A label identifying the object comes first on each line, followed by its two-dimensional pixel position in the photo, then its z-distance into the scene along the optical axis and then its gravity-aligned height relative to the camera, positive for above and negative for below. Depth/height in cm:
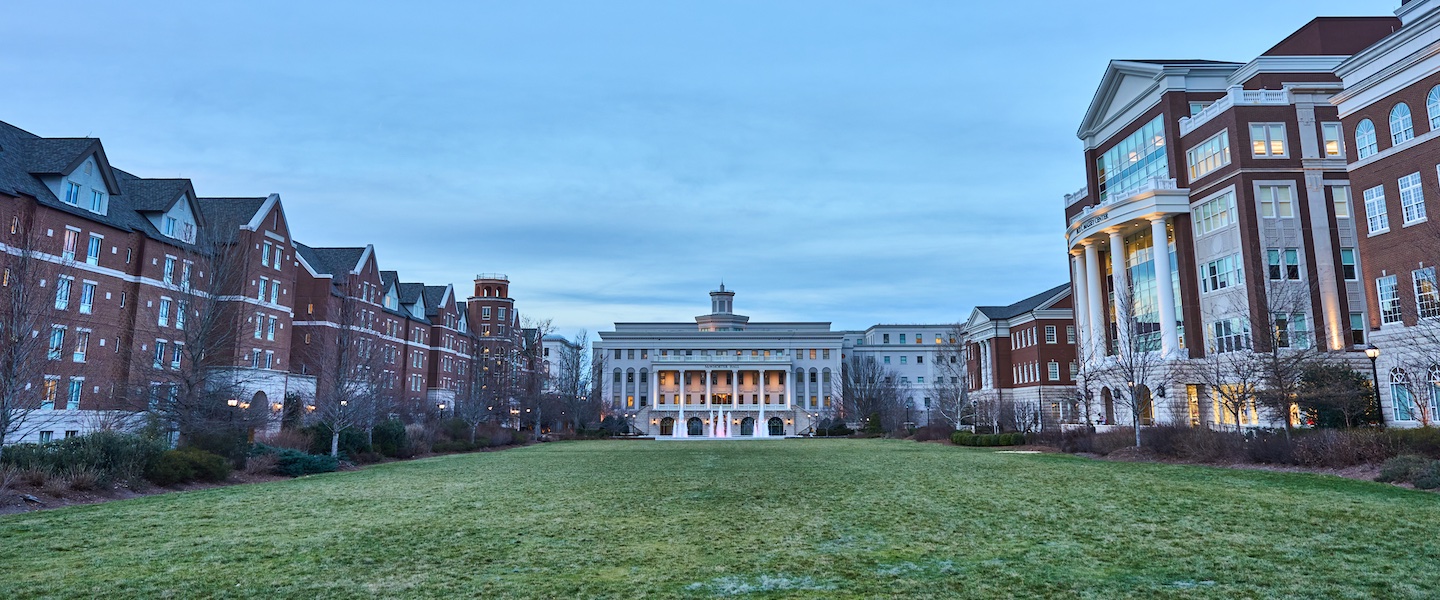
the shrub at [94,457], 1767 -102
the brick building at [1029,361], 6341 +438
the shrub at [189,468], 1945 -144
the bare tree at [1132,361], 3988 +258
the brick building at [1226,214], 3853 +1072
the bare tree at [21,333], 1819 +199
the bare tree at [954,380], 6462 +350
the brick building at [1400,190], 2716 +808
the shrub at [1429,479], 1524 -147
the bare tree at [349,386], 3247 +126
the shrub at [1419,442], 1923 -94
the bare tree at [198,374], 2675 +151
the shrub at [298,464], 2475 -171
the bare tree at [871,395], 7819 +149
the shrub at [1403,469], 1662 -139
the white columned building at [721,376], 10794 +509
